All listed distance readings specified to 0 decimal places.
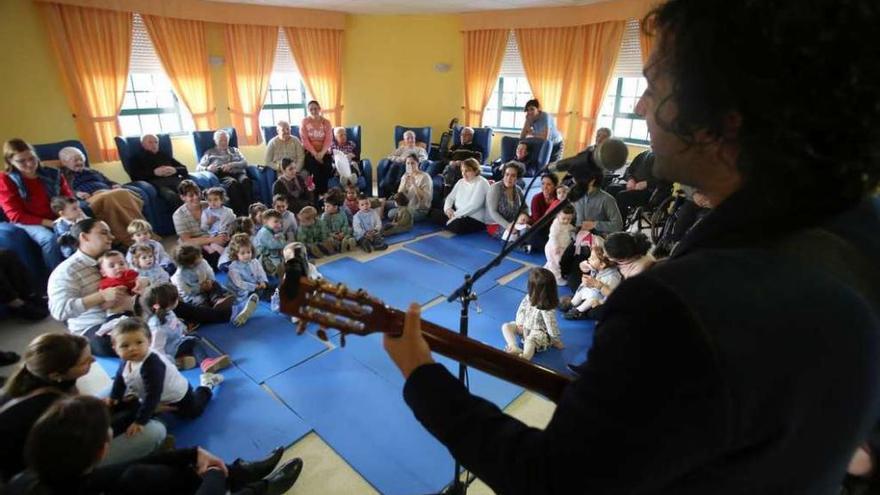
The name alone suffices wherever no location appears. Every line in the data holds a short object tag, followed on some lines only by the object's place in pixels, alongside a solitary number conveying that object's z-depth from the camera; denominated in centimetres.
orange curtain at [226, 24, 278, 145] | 709
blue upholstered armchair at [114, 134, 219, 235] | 512
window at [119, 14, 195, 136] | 632
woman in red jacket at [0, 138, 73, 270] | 383
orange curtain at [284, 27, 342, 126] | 768
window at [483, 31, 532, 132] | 817
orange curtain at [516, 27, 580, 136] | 750
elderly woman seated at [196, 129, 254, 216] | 577
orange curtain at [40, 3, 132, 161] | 559
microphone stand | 138
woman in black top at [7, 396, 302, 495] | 137
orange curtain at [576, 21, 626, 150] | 702
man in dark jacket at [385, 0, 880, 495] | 48
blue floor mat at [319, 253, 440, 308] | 400
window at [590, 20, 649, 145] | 696
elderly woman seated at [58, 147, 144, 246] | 442
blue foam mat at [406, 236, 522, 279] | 467
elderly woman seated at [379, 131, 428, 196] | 680
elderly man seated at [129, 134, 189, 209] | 553
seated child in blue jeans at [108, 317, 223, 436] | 219
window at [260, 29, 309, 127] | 766
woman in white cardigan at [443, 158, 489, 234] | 548
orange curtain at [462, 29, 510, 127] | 803
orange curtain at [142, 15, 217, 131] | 635
